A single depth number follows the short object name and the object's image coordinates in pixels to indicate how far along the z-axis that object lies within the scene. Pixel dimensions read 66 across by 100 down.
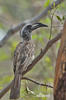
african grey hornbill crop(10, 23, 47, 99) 8.73
